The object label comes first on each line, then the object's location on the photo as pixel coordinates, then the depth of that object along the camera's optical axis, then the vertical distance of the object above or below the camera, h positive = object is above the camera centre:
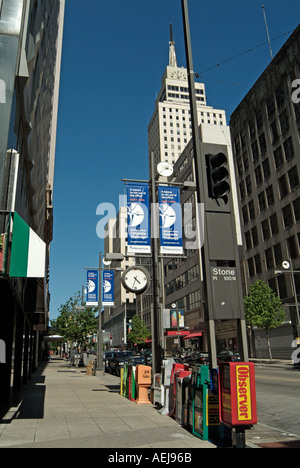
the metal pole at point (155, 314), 13.70 +1.17
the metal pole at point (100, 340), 30.54 +0.69
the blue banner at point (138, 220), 14.69 +4.72
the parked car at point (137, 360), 27.84 -0.82
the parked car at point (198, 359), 28.98 -0.96
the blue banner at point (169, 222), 14.67 +4.61
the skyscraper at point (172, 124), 126.00 +72.23
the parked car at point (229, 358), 27.17 -0.86
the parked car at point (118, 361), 30.45 -0.96
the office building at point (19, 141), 7.89 +5.77
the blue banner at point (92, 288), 30.72 +4.74
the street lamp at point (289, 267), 41.66 +8.08
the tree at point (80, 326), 42.88 +2.54
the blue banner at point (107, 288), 28.76 +4.44
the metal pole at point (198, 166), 7.62 +3.81
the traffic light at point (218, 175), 7.54 +3.26
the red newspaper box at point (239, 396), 6.38 -0.82
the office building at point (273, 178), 45.62 +21.43
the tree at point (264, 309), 41.91 +3.75
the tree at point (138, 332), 94.62 +3.79
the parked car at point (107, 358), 34.99 -0.85
